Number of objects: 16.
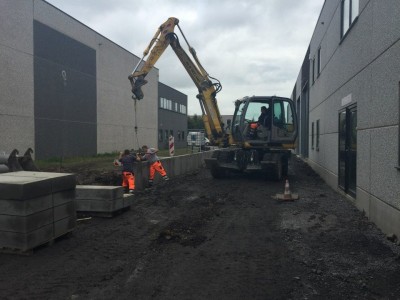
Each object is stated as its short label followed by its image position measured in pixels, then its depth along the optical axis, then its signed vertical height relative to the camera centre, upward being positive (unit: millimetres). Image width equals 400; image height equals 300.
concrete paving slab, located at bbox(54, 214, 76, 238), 6863 -1430
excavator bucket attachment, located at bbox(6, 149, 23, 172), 9430 -472
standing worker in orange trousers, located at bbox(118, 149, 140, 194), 11914 -829
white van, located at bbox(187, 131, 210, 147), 33597 +236
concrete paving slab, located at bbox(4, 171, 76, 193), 6824 -619
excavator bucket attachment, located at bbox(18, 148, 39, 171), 10070 -523
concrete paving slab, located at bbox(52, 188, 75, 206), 6867 -937
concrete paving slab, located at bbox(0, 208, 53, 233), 6133 -1204
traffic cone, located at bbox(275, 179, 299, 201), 11422 -1513
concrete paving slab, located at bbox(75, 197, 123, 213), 9023 -1383
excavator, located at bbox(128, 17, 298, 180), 15950 +416
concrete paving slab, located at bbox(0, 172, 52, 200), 6113 -689
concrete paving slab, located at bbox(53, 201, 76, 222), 6871 -1173
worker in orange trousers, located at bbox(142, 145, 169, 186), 13914 -695
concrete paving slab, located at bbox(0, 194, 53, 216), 6129 -962
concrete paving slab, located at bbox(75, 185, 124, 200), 9016 -1095
